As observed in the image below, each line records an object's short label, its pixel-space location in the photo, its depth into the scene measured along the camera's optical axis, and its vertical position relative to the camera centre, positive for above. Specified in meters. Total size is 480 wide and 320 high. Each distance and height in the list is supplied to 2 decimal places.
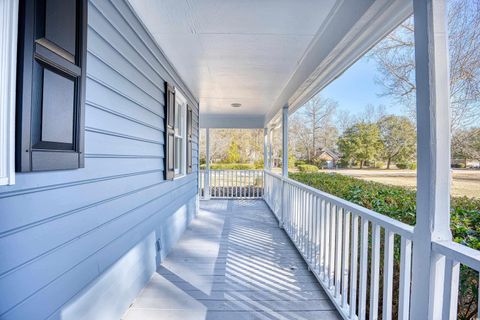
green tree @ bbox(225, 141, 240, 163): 13.56 +0.34
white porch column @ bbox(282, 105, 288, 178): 5.04 +0.34
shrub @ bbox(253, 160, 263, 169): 12.21 -0.17
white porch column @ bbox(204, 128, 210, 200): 8.36 -0.50
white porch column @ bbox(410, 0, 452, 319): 1.20 +0.05
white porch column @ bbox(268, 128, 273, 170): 8.06 +0.28
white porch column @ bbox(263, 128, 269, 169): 8.58 +0.39
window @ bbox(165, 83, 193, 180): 3.62 +0.41
